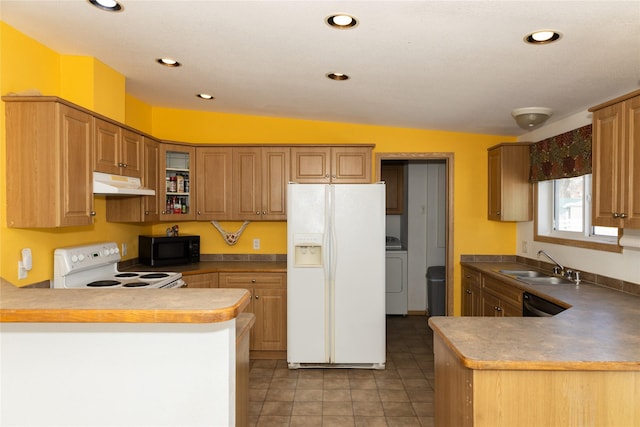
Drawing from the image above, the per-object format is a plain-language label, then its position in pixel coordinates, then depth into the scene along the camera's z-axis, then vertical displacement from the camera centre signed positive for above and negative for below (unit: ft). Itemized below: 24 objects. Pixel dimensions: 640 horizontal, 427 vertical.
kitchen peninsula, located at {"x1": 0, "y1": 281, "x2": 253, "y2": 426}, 5.55 -2.18
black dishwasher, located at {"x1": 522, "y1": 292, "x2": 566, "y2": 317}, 8.64 -2.10
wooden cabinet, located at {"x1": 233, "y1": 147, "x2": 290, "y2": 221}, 13.51 +1.07
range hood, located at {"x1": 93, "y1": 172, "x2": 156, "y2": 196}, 8.80 +0.69
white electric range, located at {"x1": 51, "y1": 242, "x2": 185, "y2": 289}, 8.80 -1.44
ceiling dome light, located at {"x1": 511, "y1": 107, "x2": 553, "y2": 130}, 10.52 +2.59
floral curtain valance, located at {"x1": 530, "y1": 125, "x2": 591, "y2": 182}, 10.38 +1.65
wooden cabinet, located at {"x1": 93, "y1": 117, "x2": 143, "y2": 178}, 8.94 +1.56
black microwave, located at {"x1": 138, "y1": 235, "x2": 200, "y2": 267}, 12.73 -1.18
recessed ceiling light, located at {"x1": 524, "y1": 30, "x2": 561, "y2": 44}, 6.46 +2.91
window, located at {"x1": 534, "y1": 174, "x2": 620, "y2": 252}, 10.45 -0.06
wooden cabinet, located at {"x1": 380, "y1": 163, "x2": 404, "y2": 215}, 19.16 +1.33
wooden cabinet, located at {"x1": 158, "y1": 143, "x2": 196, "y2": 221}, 12.79 +1.04
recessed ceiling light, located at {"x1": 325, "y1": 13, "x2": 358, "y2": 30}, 6.43 +3.15
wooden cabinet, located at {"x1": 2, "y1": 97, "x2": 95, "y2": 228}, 7.48 +0.99
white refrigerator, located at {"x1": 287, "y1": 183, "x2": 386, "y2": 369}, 11.98 -1.86
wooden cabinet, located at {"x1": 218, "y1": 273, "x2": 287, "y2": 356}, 12.86 -3.13
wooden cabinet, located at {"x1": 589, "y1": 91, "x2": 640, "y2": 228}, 7.40 +1.00
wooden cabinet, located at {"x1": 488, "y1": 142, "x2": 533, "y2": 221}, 13.17 +0.99
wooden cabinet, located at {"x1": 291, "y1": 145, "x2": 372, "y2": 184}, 13.42 +1.70
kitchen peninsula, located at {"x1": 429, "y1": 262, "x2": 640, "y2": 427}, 4.99 -2.10
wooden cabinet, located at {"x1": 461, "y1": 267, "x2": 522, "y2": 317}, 10.52 -2.43
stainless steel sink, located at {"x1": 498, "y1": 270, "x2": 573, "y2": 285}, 10.80 -1.80
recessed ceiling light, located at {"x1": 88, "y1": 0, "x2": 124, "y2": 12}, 6.58 +3.46
